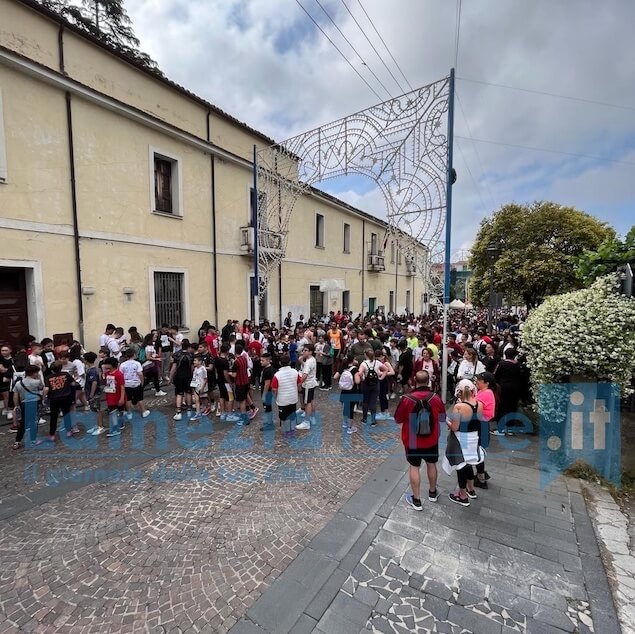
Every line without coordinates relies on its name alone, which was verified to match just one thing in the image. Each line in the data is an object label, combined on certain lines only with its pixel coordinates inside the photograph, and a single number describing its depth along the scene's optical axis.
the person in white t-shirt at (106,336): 8.30
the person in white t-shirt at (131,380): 6.56
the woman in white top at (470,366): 6.59
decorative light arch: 7.93
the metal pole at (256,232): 13.28
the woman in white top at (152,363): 8.18
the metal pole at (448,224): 7.24
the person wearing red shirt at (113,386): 6.02
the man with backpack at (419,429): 3.96
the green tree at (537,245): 16.19
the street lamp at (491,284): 13.47
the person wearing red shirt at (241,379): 6.57
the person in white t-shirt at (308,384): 6.66
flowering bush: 4.30
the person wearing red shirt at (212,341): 9.48
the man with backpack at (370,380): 6.47
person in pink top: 4.51
